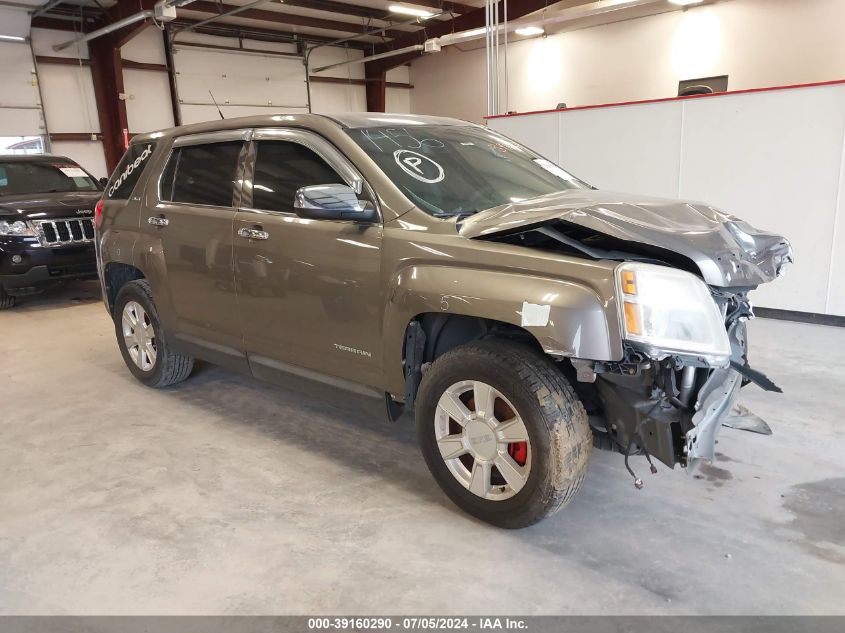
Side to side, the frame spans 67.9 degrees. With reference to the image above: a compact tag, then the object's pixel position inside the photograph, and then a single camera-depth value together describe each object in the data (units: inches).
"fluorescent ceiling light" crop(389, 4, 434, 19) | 533.3
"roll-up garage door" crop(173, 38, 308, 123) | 600.4
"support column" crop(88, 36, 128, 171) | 530.0
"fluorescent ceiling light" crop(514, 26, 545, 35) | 550.6
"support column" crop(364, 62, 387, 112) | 745.0
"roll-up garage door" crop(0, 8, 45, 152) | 479.8
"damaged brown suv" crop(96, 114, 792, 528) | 89.0
